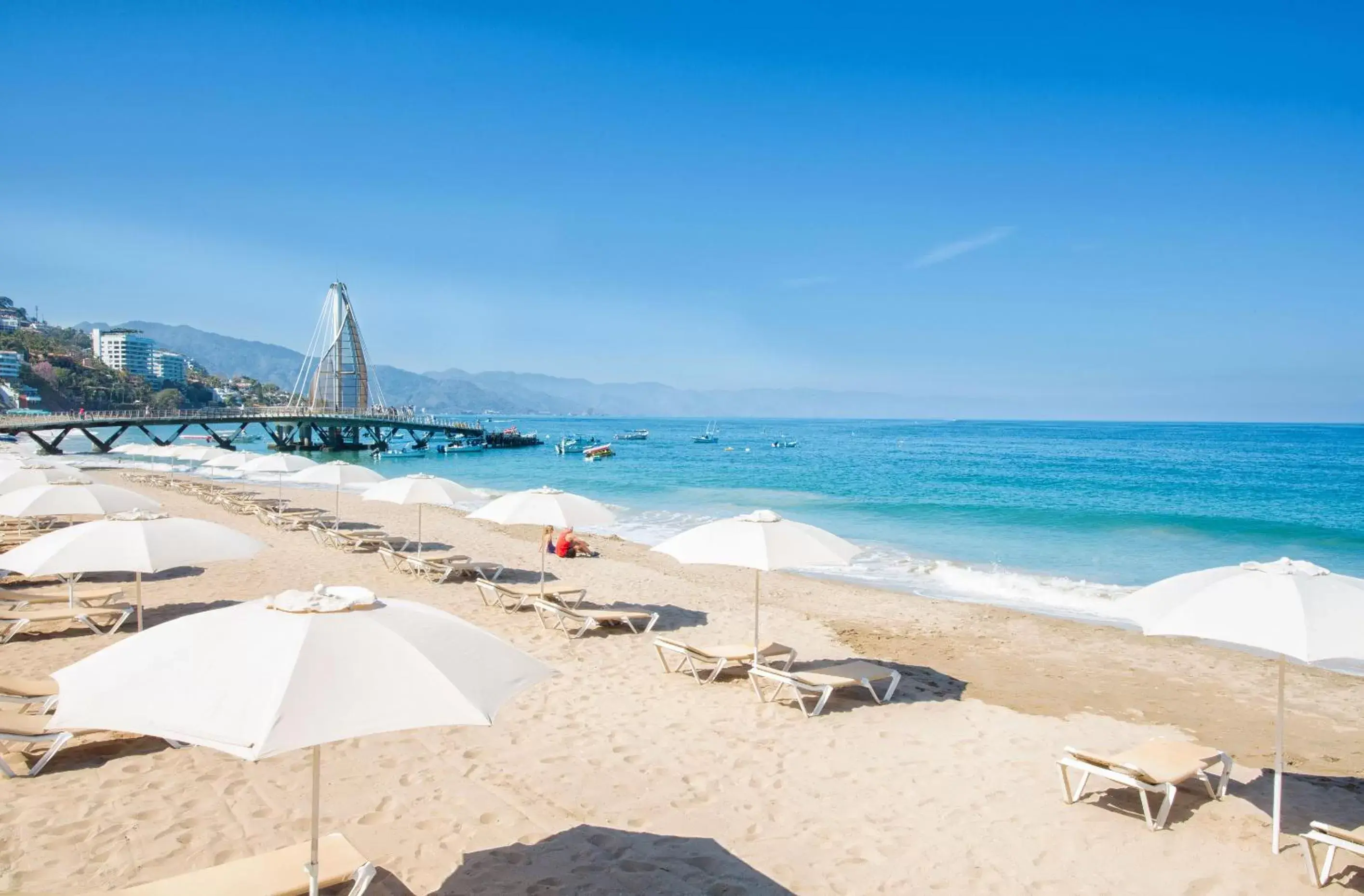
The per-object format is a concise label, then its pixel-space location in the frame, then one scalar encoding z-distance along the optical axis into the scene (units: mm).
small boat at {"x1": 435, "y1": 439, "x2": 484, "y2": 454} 69875
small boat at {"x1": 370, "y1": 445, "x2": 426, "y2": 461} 66750
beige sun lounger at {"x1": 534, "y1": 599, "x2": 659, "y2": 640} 9438
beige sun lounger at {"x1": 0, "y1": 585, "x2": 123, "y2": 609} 8961
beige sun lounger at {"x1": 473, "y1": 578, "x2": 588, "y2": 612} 10352
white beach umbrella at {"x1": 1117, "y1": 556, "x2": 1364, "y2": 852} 4109
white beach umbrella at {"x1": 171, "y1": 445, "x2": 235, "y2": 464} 23047
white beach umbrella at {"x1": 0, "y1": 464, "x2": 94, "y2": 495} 11656
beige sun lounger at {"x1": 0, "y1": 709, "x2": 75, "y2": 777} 4895
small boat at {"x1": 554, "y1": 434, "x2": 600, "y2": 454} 68125
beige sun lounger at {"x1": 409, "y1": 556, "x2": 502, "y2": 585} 12477
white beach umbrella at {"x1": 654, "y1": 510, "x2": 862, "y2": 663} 6969
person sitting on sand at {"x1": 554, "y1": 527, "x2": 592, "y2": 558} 15516
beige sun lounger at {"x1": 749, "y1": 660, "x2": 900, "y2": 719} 6836
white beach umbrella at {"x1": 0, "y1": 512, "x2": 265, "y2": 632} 6621
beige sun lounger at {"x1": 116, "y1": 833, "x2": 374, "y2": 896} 3330
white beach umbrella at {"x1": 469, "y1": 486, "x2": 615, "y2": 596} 9883
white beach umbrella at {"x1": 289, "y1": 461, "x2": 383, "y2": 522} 15008
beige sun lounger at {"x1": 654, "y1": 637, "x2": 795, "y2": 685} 7684
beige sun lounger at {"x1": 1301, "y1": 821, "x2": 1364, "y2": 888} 4098
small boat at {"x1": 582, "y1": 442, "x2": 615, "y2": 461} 62188
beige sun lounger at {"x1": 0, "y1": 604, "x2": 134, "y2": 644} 8125
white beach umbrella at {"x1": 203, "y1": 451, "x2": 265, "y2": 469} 20594
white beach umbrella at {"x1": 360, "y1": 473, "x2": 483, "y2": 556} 12203
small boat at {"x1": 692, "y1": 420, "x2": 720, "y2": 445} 93875
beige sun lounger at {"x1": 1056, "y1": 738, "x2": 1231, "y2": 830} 4867
